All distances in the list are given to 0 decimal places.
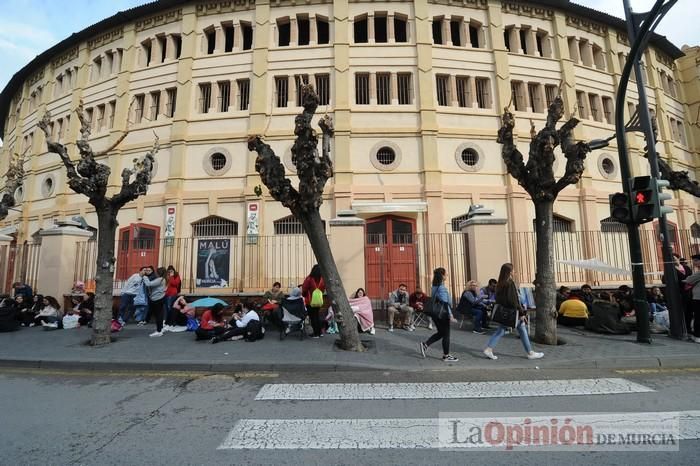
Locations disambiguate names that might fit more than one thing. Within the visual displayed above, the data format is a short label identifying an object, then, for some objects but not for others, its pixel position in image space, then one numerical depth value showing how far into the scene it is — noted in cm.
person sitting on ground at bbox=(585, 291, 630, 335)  802
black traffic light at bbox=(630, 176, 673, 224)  730
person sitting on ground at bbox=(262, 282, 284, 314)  864
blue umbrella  898
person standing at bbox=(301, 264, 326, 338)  807
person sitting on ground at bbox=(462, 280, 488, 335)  866
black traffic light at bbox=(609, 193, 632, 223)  752
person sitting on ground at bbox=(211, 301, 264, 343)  777
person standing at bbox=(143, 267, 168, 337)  880
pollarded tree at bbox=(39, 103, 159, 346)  768
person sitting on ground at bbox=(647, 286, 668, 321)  891
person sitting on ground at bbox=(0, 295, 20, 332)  930
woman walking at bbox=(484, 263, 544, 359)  618
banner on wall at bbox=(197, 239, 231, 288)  1208
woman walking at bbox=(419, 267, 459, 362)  618
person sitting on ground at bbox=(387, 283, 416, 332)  891
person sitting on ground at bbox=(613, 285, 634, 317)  915
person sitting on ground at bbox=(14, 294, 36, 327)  1007
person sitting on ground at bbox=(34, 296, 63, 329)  957
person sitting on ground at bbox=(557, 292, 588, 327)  880
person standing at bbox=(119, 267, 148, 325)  1016
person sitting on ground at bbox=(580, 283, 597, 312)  974
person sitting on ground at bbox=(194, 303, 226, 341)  781
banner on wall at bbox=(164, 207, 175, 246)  1543
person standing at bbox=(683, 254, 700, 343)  723
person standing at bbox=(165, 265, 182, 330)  919
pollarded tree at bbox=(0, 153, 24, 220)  1205
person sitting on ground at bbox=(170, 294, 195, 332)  915
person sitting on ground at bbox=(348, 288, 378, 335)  841
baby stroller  800
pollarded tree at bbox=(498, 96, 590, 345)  724
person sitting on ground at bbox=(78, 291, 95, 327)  988
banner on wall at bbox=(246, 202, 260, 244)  1502
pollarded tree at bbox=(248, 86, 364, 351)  689
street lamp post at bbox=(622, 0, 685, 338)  745
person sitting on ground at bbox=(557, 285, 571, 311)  982
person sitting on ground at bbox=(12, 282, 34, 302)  1058
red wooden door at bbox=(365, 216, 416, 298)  1156
